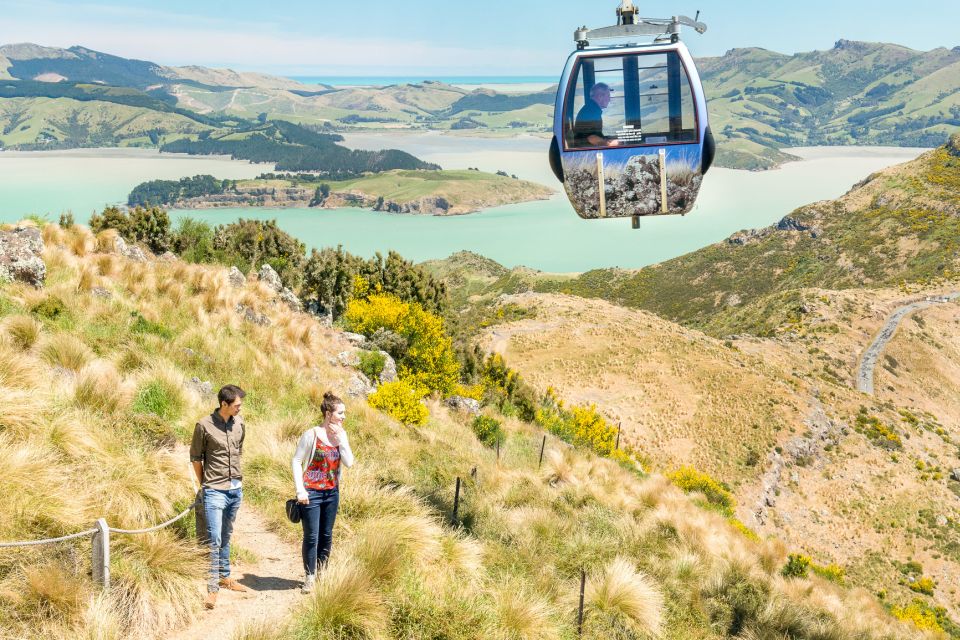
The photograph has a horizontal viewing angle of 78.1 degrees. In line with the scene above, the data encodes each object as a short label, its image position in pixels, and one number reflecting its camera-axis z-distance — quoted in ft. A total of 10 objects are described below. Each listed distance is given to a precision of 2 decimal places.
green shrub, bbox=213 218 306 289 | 101.28
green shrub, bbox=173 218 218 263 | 92.07
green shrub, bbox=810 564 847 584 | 72.74
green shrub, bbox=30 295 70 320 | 41.11
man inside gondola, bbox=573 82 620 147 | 37.76
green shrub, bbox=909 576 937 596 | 117.91
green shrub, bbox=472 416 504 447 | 64.04
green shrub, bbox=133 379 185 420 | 32.07
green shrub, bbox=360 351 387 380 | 71.00
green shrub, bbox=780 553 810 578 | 47.67
